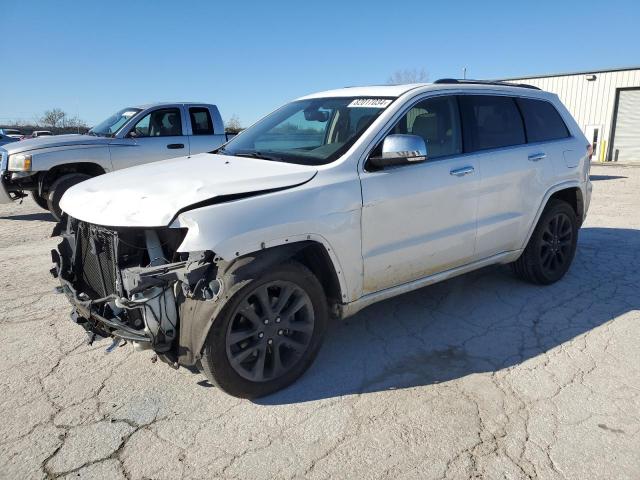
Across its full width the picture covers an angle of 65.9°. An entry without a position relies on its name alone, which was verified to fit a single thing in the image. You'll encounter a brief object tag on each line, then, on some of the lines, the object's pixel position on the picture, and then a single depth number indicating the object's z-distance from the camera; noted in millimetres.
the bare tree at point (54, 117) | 52000
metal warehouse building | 23250
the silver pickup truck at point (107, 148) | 7609
